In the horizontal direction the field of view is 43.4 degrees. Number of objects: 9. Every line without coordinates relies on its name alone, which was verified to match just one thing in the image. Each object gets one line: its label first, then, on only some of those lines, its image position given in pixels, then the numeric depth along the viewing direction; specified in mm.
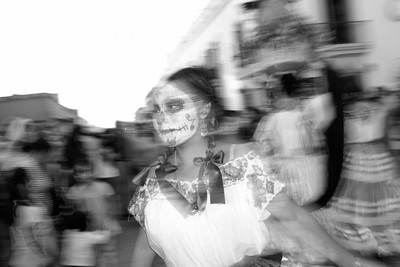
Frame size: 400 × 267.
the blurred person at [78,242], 3758
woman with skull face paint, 1687
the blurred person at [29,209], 3771
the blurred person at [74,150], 4137
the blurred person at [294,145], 2230
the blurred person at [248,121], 3983
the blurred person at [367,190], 2980
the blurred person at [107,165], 4422
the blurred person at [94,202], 3842
